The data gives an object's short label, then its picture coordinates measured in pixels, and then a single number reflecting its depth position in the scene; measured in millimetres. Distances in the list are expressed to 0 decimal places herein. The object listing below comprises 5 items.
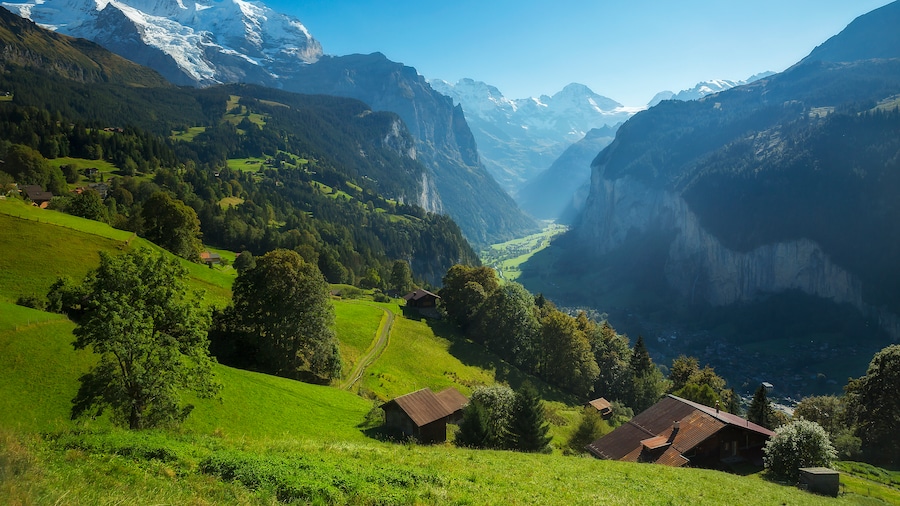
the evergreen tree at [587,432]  47656
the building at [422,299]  88375
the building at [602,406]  66812
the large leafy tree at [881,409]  52688
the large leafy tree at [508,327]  78812
